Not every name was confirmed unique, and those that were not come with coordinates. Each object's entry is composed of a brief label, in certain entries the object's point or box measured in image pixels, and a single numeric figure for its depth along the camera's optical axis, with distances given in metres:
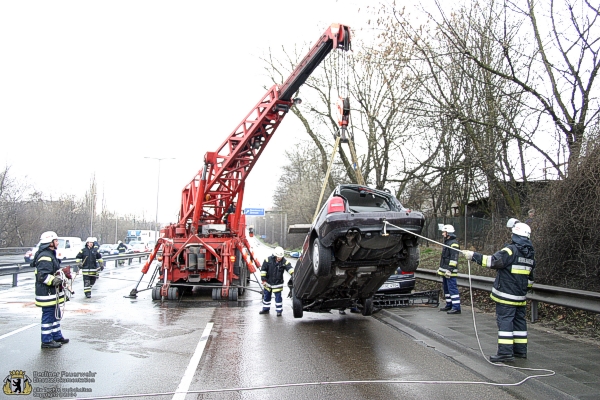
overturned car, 6.78
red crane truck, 12.63
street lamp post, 41.79
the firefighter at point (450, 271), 9.81
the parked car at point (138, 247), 47.78
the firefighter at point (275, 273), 10.46
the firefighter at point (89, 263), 13.65
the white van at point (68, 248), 28.95
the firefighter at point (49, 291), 7.09
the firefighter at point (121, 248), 37.17
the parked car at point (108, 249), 42.19
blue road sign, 47.56
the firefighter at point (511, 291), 6.00
